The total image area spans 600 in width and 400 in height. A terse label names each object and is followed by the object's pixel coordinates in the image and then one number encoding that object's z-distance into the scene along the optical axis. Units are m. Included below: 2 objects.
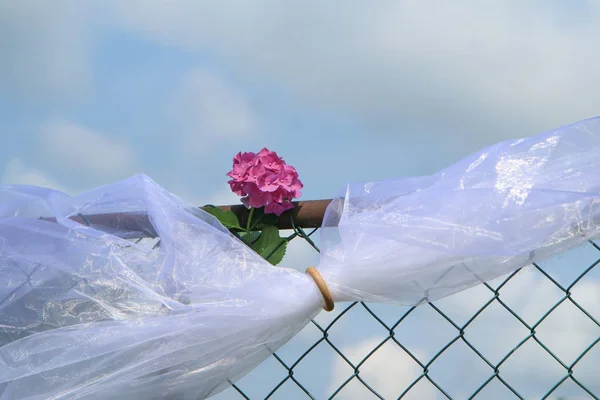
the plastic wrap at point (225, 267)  3.87
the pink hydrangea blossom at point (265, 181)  4.06
